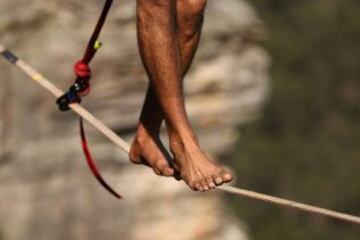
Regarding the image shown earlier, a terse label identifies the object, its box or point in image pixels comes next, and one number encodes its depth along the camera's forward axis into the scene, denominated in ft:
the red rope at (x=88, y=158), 31.20
